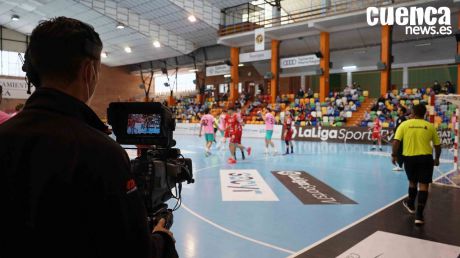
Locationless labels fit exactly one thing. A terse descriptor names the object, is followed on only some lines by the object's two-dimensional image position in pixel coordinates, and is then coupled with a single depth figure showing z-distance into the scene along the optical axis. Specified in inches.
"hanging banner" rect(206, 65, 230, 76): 1120.8
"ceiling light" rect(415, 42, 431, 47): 943.8
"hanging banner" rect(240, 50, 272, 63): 1019.3
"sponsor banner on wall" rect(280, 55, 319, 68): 923.4
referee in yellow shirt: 199.2
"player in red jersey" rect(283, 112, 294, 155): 538.0
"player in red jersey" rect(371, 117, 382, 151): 588.4
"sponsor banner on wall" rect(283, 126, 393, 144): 706.3
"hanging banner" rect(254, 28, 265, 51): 949.2
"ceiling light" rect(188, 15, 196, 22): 960.5
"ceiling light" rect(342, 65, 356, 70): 1130.7
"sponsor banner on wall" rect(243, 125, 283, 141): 866.4
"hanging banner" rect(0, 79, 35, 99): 987.3
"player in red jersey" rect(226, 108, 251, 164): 445.3
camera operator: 37.2
